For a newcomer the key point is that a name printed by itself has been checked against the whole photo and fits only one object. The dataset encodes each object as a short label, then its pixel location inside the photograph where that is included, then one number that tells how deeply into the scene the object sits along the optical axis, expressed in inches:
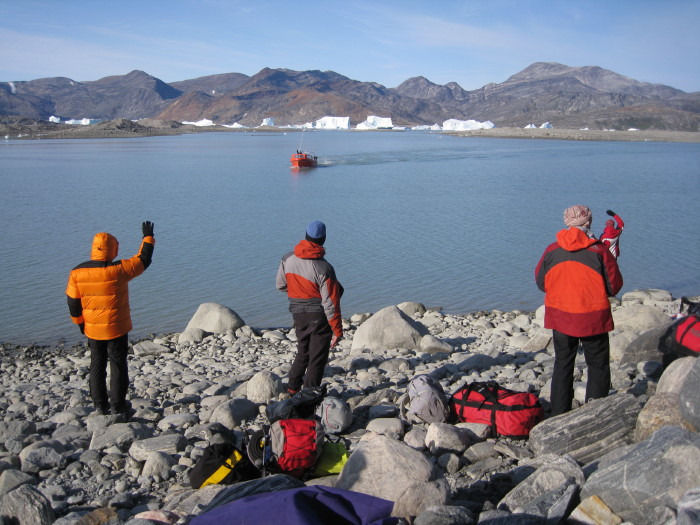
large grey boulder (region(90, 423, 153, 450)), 184.2
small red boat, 1685.5
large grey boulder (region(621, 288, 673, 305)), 422.3
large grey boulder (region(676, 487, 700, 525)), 89.3
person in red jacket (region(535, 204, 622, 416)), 162.6
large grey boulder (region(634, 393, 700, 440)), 139.9
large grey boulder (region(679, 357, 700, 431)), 131.7
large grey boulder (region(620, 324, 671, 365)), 222.7
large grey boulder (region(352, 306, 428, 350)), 306.5
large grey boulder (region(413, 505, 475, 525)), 109.4
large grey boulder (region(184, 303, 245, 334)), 360.2
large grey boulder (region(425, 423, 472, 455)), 161.5
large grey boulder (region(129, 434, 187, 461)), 174.4
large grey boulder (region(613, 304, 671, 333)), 299.6
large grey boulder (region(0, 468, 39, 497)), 149.8
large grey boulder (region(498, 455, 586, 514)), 117.6
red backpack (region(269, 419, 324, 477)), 150.5
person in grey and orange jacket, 197.5
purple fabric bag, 95.8
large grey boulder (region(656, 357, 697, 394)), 167.3
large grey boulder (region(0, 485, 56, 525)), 134.6
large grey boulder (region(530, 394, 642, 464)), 149.0
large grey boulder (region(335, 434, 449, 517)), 121.7
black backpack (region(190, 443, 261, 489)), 149.6
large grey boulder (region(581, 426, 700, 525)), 107.8
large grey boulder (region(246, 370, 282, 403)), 219.1
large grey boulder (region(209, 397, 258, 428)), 199.8
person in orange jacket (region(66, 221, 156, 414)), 188.9
